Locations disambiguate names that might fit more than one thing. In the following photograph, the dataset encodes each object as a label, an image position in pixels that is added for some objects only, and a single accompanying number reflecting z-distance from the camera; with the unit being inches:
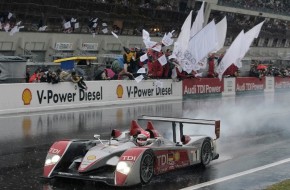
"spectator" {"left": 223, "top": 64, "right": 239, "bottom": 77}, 1308.1
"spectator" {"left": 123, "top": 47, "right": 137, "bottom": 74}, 1049.5
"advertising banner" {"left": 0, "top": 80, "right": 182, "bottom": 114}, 784.9
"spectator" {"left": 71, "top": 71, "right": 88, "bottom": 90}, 876.0
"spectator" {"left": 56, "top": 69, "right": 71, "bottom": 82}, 878.4
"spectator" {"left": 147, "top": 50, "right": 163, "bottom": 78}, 1091.0
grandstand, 1509.6
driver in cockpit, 360.2
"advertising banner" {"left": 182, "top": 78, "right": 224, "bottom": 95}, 1175.0
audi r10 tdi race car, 326.0
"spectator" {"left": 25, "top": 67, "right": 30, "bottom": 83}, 888.5
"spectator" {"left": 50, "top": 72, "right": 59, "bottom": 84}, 833.5
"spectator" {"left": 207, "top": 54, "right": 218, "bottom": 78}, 1266.0
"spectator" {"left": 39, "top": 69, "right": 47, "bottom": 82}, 844.6
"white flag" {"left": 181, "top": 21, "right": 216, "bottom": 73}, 1090.1
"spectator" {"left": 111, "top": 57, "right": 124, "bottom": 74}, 1053.2
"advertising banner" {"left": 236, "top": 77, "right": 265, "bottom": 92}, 1369.3
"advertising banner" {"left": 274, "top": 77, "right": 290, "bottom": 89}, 1551.4
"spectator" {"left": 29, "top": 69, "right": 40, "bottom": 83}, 854.5
